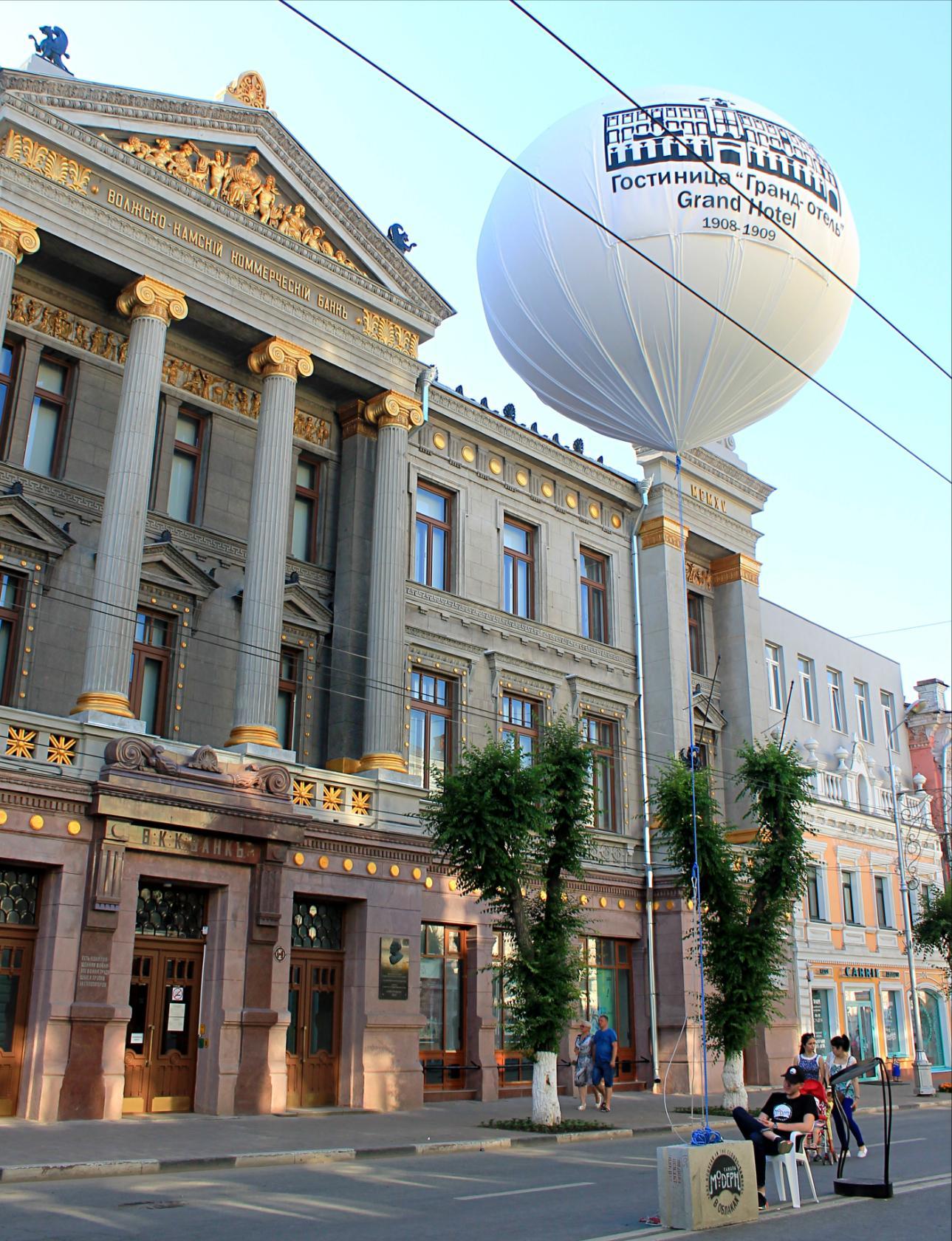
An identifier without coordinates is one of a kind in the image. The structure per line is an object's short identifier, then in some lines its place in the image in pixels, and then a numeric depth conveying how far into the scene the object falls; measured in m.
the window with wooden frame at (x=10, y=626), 21.44
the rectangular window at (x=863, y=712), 46.44
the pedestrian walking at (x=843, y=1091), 16.09
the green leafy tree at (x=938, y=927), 36.44
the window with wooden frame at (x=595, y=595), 34.03
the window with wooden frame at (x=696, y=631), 37.19
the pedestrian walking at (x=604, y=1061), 24.47
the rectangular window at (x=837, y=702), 44.69
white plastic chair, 12.16
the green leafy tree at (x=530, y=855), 21.45
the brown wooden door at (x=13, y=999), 18.72
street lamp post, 31.62
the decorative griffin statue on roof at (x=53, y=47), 23.09
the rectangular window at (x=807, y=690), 43.28
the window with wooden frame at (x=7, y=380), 22.47
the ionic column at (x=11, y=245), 21.09
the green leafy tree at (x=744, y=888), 24.73
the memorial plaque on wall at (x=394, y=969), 23.88
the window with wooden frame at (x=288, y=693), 25.73
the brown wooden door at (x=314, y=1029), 22.77
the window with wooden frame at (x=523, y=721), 30.28
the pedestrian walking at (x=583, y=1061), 24.94
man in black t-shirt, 12.35
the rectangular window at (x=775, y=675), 41.97
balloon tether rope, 11.49
